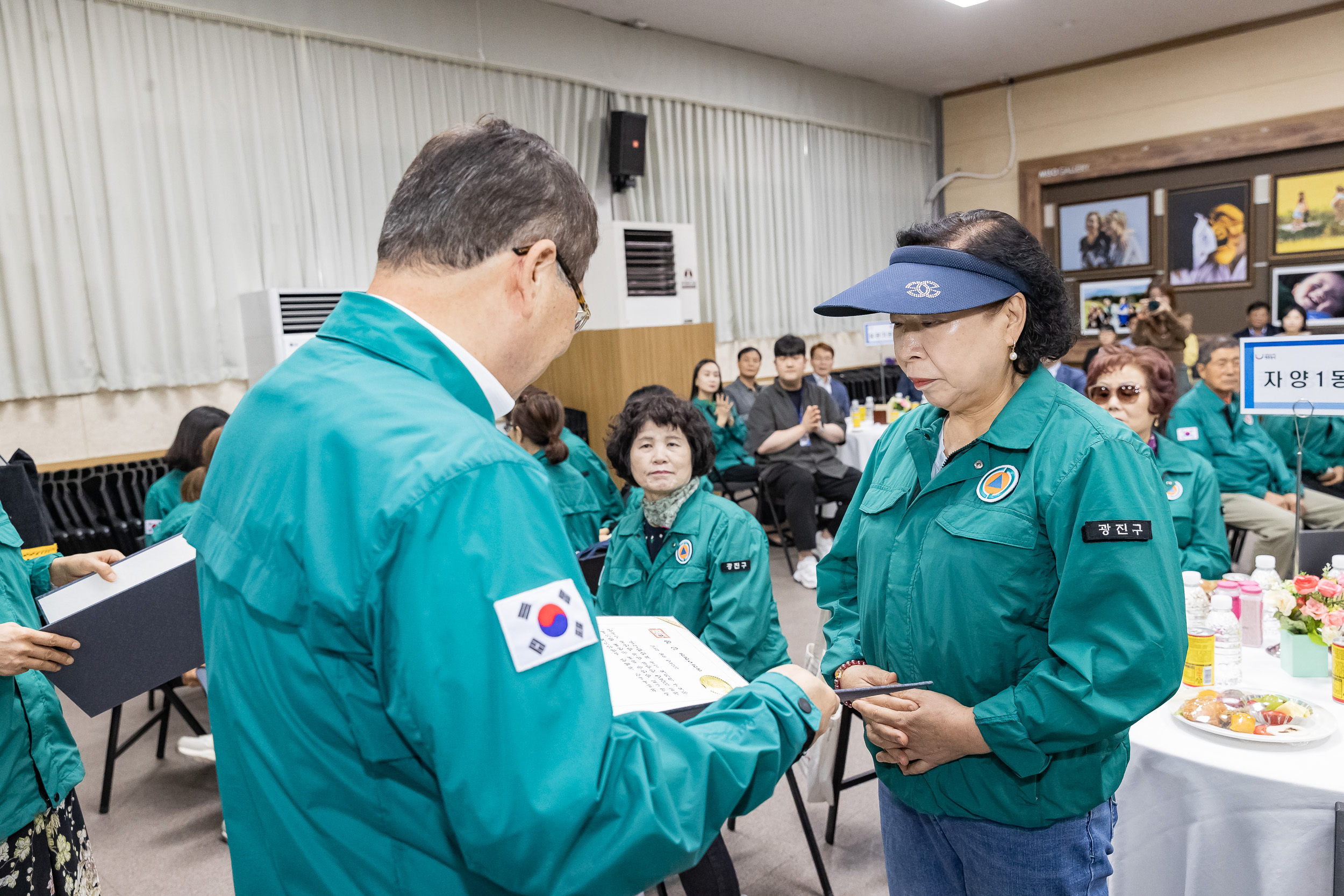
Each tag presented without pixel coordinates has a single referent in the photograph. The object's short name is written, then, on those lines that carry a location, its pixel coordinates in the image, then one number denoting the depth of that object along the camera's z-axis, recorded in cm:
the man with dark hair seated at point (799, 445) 557
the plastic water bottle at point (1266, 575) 218
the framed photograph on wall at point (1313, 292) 804
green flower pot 193
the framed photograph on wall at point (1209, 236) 849
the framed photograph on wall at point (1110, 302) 915
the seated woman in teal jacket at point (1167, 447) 276
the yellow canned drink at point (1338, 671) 180
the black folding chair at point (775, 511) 564
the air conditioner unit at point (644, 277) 664
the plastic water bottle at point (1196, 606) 210
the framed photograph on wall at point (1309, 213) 798
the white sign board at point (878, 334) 666
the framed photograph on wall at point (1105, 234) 907
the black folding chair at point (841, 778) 260
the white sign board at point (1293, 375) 259
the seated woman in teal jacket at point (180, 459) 362
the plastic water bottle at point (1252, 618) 211
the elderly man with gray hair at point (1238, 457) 418
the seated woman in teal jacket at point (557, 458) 375
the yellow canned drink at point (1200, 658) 191
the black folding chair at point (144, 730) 308
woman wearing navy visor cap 119
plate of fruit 162
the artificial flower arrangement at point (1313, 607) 187
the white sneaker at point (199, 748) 320
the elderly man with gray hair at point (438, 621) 67
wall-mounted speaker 689
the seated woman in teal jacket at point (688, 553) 227
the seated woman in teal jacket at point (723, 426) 606
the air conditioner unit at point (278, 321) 510
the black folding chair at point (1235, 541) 444
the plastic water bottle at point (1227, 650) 194
